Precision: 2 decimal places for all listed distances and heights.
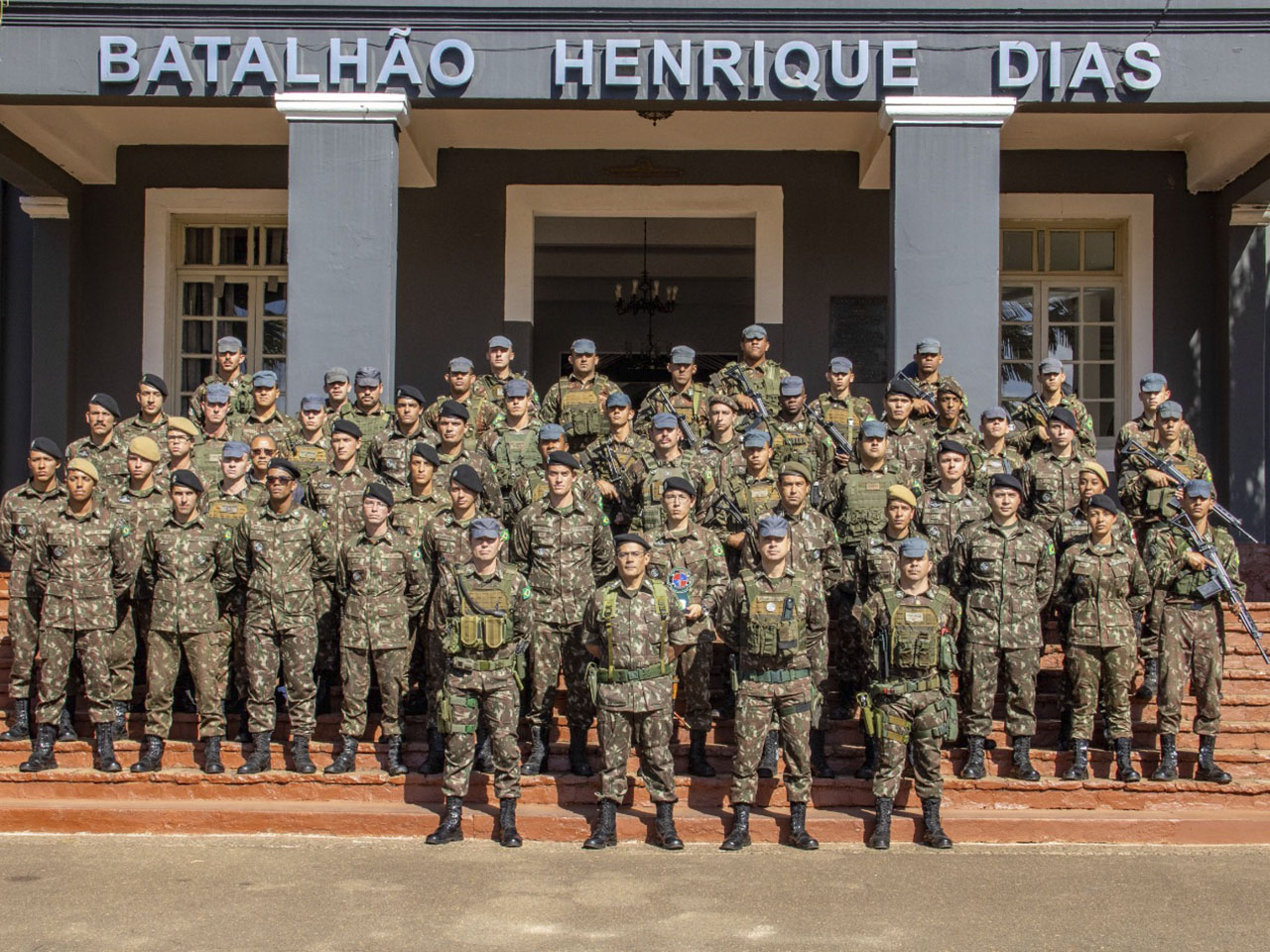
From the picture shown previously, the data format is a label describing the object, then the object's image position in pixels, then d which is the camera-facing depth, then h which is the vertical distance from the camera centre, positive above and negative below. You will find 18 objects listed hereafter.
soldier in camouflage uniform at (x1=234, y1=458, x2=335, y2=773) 8.04 -0.58
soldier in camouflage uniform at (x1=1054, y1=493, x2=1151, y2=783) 7.93 -0.69
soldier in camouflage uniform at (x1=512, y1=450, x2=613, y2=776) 8.02 -0.44
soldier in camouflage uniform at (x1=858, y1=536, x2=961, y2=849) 7.48 -0.97
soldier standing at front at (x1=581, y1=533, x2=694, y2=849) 7.48 -0.95
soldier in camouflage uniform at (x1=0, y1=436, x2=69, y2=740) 8.33 -0.35
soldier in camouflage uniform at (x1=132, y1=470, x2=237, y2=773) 8.05 -0.74
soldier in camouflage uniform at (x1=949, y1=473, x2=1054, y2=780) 7.96 -0.61
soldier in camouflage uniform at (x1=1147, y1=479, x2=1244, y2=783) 7.93 -0.69
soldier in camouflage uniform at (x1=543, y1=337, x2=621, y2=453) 10.17 +0.74
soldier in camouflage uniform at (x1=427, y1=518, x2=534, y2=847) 7.50 -0.86
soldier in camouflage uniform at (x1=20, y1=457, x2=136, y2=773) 8.09 -0.56
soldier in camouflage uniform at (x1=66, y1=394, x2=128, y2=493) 9.32 +0.36
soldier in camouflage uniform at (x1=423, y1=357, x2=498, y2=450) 9.87 +0.71
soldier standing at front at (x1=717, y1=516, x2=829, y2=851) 7.50 -0.89
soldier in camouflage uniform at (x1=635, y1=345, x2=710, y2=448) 10.08 +0.76
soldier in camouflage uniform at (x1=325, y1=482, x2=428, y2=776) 8.01 -0.65
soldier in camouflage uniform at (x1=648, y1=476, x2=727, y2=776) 7.98 -0.44
